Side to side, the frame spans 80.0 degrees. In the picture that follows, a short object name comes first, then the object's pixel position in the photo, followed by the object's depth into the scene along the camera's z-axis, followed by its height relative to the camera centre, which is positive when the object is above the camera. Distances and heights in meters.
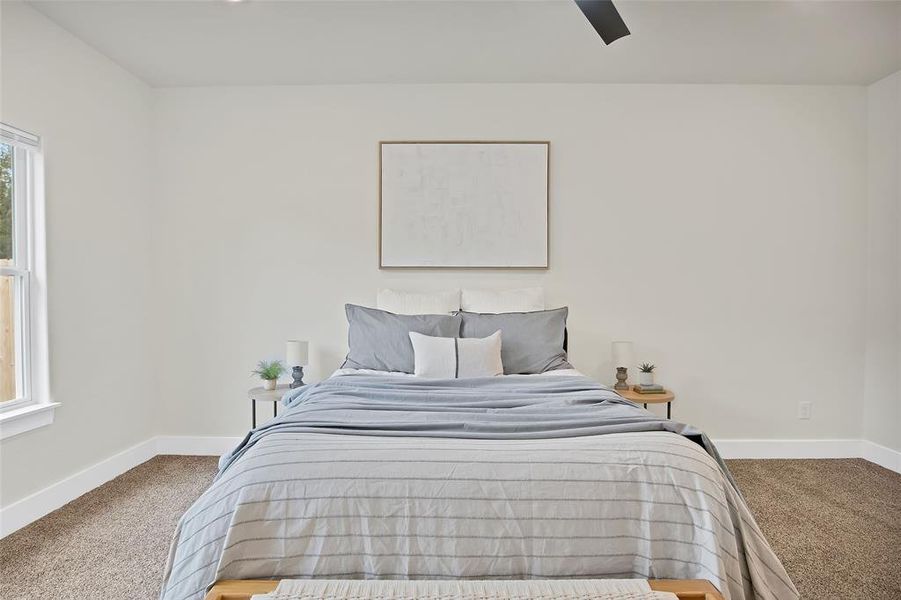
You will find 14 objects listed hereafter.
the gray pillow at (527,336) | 3.19 -0.29
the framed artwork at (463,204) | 3.86 +0.60
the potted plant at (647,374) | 3.65 -0.58
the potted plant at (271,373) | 3.54 -0.58
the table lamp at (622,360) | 3.64 -0.49
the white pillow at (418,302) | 3.59 -0.11
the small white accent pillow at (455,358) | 2.98 -0.40
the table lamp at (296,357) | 3.61 -0.48
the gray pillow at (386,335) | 3.17 -0.29
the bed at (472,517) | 1.58 -0.69
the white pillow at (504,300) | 3.59 -0.09
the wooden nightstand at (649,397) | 3.39 -0.69
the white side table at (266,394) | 3.38 -0.69
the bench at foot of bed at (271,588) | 1.49 -0.85
